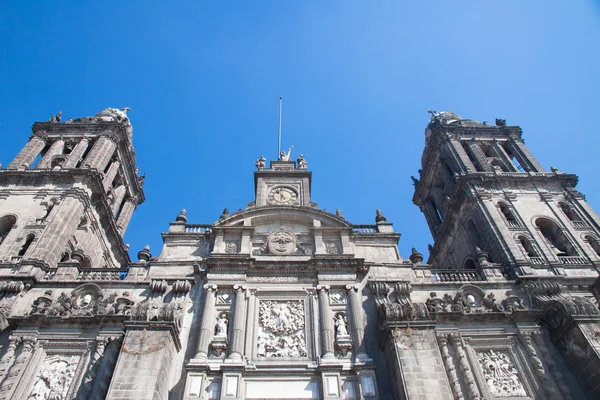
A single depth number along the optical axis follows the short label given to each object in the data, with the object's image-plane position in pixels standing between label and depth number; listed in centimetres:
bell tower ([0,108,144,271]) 2172
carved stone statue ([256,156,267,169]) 2588
